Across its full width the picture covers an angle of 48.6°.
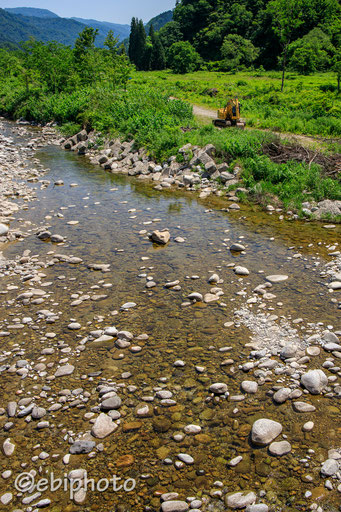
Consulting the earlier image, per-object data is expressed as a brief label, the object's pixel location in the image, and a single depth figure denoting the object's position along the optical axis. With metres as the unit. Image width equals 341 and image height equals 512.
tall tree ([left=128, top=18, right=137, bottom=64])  93.56
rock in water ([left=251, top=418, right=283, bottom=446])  4.54
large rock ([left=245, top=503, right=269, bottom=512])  3.75
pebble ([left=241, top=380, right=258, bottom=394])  5.31
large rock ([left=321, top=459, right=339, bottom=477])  4.11
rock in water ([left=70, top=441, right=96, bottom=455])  4.44
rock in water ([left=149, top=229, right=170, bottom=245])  10.38
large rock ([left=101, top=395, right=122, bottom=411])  5.05
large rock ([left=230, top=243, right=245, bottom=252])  10.07
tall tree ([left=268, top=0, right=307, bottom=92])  35.16
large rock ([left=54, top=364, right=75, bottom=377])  5.66
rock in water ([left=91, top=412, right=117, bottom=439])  4.66
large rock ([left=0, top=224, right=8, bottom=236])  10.65
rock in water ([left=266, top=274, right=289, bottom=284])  8.39
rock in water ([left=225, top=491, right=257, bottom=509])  3.83
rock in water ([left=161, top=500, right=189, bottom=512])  3.78
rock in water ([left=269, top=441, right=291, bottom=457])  4.41
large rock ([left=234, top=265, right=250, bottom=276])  8.70
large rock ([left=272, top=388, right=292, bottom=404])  5.13
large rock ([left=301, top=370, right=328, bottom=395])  5.26
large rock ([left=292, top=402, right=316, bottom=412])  5.00
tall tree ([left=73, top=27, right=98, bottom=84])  36.44
